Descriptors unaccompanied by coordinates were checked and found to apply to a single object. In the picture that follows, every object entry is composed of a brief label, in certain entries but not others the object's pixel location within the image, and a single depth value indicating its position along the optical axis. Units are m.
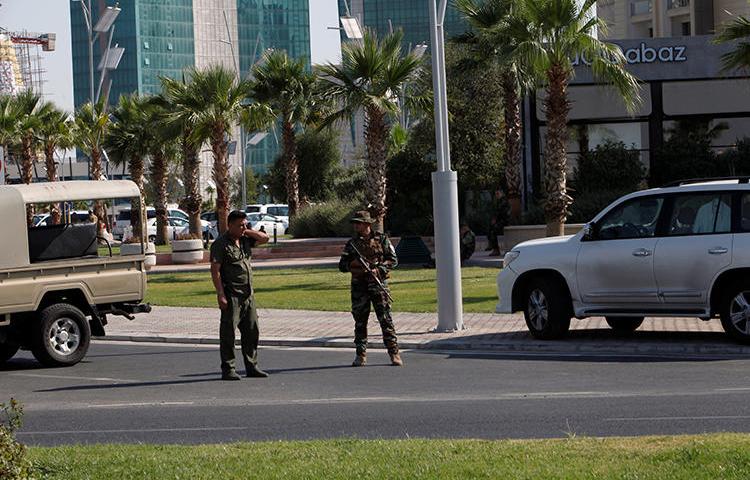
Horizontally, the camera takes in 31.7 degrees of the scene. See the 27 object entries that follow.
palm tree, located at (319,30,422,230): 32.62
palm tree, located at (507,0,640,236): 27.31
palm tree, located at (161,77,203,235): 41.47
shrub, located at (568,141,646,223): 40.81
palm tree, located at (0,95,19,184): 59.91
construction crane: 187.88
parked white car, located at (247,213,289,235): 63.56
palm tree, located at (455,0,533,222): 36.69
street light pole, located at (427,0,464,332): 19.03
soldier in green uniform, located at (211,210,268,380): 14.66
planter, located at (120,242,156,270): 37.66
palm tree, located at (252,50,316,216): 51.92
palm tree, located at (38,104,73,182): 64.19
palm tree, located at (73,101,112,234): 56.56
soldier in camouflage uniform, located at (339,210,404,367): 15.42
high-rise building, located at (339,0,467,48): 140.50
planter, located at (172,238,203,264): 42.34
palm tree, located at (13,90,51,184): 61.38
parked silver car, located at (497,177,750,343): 15.95
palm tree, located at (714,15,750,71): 29.14
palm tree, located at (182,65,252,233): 41.53
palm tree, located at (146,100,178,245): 51.16
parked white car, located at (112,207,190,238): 69.55
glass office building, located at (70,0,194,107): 159.00
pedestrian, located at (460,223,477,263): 33.19
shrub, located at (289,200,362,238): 46.66
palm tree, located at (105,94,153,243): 55.34
